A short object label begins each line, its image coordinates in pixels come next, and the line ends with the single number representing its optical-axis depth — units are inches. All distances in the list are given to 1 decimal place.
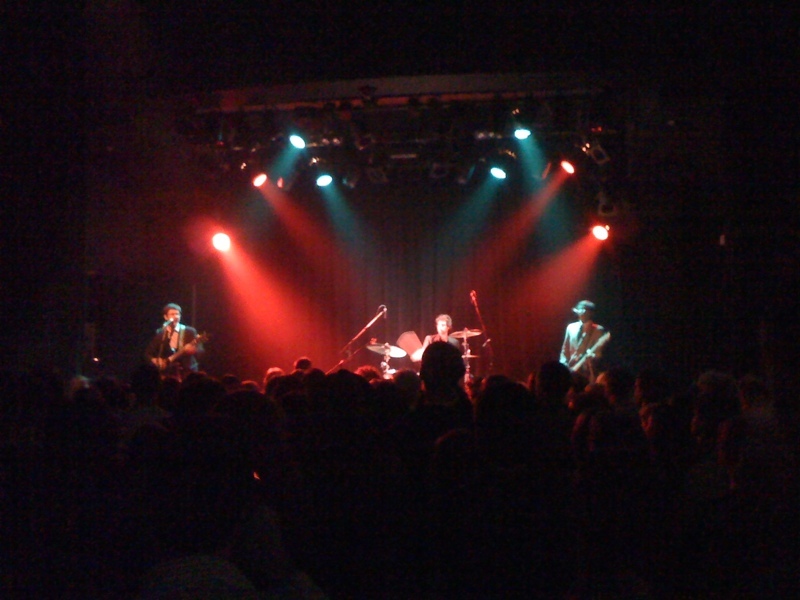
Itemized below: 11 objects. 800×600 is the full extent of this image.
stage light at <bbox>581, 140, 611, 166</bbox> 340.2
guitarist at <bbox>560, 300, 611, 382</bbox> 374.0
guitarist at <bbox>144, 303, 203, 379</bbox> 355.6
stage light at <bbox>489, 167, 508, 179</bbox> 384.3
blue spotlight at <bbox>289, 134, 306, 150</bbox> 345.7
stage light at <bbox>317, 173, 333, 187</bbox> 420.3
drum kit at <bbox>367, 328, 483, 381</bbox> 417.1
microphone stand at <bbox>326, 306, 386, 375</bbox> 436.0
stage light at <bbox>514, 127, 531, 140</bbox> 323.6
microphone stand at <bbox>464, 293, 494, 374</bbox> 419.0
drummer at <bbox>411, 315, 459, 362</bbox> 420.8
